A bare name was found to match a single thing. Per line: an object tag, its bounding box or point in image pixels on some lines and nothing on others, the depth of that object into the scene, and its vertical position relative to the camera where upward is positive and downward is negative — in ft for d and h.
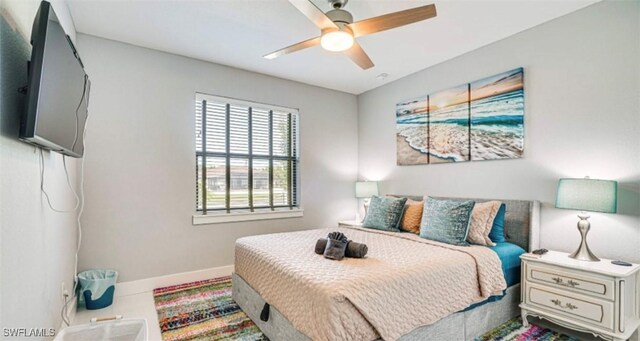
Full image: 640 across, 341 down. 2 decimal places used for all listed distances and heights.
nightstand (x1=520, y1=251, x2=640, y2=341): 6.68 -2.92
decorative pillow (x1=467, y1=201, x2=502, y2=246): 8.80 -1.51
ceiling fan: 6.25 +3.33
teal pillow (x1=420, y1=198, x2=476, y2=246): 8.77 -1.51
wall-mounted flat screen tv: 4.13 +1.29
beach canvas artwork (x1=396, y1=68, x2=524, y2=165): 9.91 +1.81
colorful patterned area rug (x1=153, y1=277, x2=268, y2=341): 7.69 -4.18
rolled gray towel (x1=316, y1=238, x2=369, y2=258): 7.18 -1.90
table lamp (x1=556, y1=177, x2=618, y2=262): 7.13 -0.66
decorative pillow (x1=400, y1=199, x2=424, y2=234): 10.73 -1.68
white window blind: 12.21 +0.66
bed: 5.39 -2.43
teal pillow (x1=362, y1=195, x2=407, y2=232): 10.98 -1.59
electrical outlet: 7.53 -3.14
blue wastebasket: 9.04 -3.61
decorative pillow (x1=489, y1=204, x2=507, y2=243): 9.18 -1.76
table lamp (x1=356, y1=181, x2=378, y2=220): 14.74 -0.91
